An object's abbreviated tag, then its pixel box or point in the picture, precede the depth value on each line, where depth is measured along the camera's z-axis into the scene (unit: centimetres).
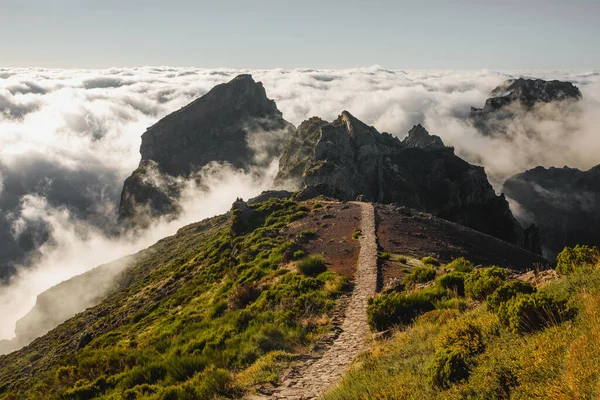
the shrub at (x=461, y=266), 2361
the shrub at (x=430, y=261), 2975
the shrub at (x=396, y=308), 1709
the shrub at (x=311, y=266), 2905
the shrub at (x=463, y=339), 964
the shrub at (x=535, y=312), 900
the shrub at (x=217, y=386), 1243
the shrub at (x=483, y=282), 1543
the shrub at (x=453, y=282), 1903
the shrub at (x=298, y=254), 3347
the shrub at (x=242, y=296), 2672
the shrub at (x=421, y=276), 2288
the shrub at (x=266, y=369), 1309
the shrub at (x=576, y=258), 1370
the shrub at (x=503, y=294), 1183
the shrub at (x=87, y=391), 1689
